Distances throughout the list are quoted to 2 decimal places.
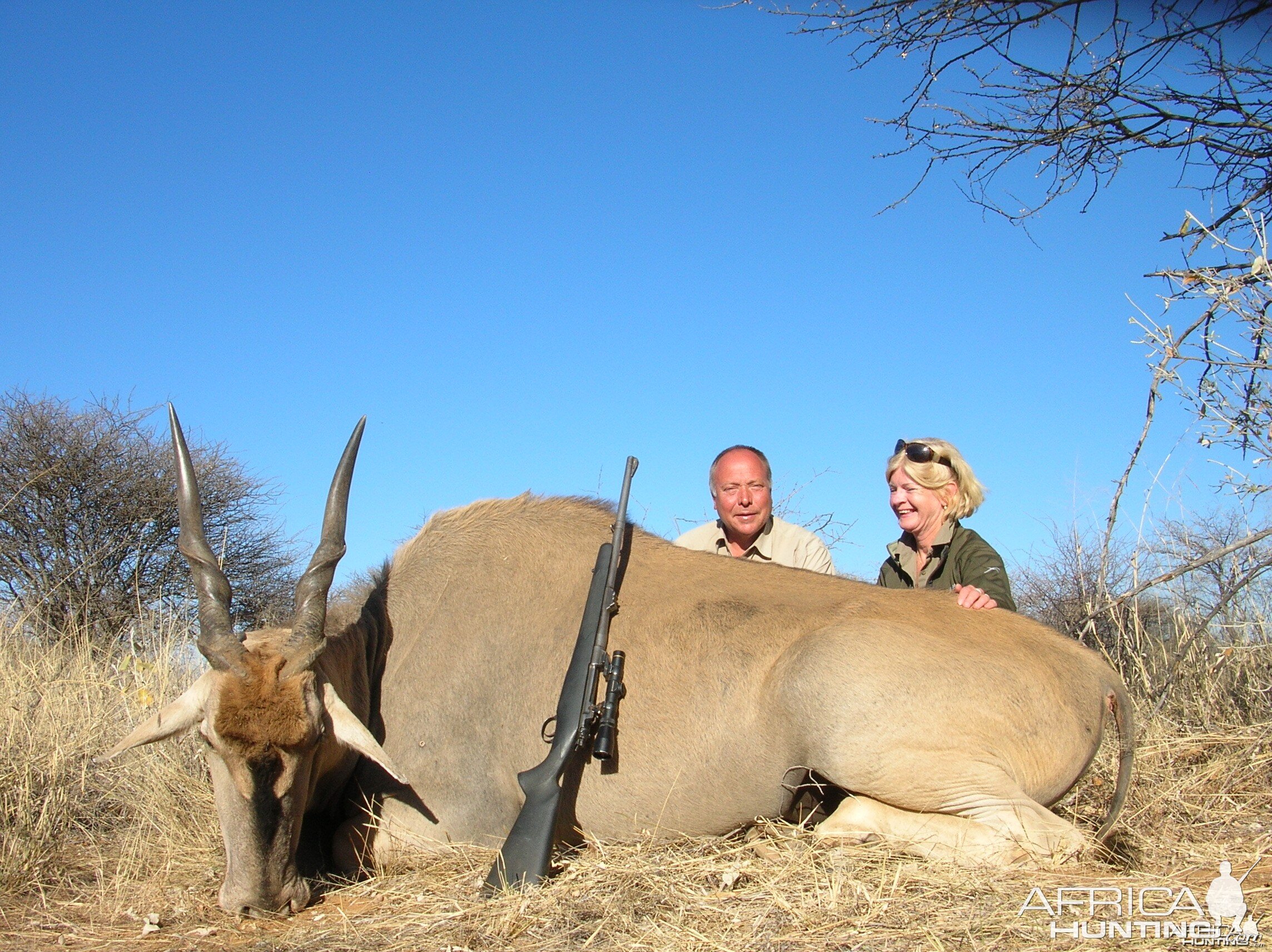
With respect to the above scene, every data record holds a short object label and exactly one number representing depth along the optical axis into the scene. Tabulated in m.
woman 5.34
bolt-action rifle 3.65
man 6.12
